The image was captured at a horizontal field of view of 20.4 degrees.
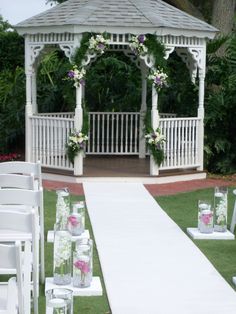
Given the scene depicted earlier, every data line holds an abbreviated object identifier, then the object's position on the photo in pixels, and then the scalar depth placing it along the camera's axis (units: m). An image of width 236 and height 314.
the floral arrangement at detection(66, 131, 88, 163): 12.70
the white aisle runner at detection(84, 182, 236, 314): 5.91
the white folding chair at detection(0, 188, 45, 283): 5.62
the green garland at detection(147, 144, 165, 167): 12.92
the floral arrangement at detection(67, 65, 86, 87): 12.51
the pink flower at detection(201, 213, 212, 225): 8.29
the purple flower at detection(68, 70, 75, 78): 12.51
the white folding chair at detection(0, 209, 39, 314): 4.62
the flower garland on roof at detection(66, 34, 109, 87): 12.52
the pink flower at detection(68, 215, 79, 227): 7.75
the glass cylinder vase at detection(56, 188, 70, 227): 7.76
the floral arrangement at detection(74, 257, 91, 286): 6.15
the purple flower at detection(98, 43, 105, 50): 12.54
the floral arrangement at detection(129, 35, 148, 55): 12.67
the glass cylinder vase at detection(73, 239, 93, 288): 6.12
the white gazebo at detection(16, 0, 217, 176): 12.75
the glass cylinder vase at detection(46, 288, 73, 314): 4.21
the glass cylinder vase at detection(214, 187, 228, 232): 8.38
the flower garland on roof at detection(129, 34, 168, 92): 12.69
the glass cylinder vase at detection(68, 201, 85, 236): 7.77
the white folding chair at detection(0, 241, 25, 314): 3.84
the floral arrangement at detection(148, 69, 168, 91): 12.69
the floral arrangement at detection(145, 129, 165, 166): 12.86
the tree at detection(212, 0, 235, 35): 18.09
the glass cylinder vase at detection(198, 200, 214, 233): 8.27
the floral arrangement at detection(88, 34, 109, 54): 12.51
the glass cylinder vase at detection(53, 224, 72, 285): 6.16
